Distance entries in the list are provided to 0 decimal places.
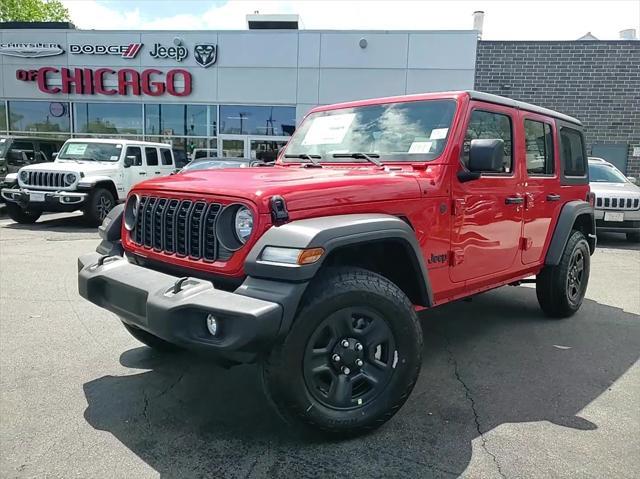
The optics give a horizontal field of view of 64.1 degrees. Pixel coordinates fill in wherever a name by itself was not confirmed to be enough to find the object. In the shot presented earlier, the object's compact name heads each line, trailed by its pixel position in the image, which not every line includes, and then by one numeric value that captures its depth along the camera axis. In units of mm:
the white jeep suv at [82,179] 10367
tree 31438
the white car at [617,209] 9594
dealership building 16016
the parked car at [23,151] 12195
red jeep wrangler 2393
